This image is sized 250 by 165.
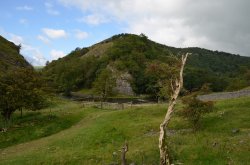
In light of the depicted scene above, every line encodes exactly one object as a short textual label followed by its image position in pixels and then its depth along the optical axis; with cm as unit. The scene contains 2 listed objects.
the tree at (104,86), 4731
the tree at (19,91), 2953
